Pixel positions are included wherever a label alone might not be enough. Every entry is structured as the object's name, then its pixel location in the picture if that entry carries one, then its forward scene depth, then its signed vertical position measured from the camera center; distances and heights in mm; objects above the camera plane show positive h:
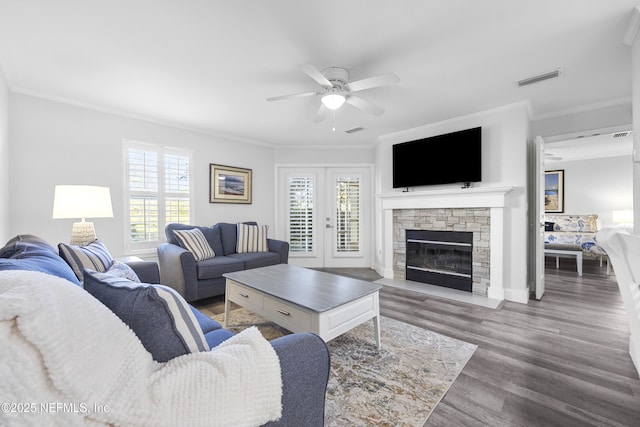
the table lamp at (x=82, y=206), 2486 +67
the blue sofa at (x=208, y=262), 3080 -606
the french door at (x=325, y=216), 5230 -41
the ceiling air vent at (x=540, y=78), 2487 +1303
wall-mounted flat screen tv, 3518 +768
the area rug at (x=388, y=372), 1487 -1074
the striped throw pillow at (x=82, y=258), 1669 -297
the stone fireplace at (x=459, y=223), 3348 -119
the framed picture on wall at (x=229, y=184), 4368 +496
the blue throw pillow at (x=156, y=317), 811 -316
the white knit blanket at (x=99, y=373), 533 -390
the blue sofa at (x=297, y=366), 907 -539
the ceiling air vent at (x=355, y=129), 4191 +1333
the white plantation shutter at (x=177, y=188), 3930 +379
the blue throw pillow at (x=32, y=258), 997 -192
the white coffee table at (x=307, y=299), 1758 -610
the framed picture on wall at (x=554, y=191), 6391 +558
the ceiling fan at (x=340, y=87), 2078 +1057
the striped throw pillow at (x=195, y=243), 3395 -377
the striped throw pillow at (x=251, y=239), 4062 -384
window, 3600 +316
